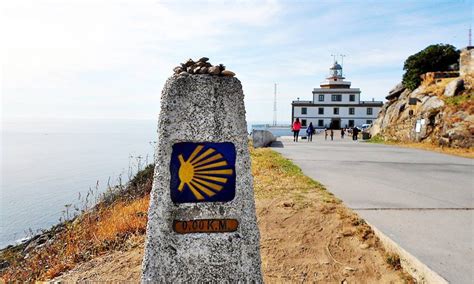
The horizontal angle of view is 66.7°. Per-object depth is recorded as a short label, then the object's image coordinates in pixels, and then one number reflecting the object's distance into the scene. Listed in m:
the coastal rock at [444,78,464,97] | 21.69
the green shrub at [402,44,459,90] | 32.03
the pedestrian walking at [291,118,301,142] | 25.38
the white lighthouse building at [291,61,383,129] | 57.94
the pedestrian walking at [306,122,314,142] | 27.73
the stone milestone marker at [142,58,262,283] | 2.91
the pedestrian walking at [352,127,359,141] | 30.86
